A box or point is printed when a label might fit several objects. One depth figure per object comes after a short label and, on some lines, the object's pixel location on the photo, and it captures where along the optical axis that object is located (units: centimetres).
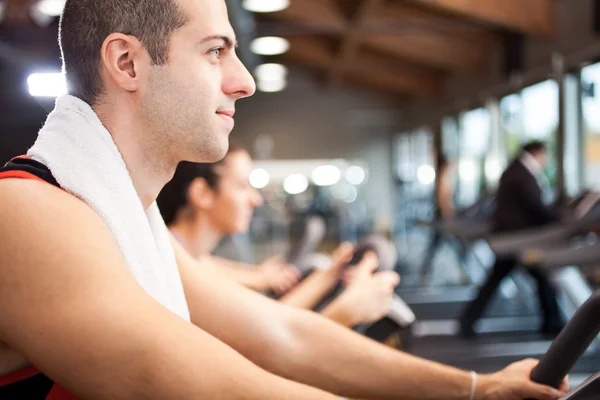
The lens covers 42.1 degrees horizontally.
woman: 247
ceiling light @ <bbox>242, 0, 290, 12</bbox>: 726
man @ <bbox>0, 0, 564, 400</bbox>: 79
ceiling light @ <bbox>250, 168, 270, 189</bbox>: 1248
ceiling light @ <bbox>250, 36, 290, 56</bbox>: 1066
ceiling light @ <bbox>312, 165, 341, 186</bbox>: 1343
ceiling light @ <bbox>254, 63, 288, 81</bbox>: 1377
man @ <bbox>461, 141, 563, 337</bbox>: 615
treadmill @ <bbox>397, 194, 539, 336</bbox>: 726
